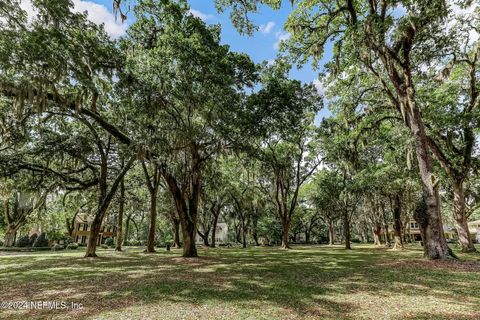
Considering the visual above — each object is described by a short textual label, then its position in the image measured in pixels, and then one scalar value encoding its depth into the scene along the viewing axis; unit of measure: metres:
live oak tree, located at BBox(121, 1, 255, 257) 11.54
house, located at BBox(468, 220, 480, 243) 47.30
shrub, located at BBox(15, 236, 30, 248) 29.83
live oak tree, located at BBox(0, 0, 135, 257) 7.72
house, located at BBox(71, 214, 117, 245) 48.56
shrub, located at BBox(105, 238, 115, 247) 36.09
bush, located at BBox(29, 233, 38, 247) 30.65
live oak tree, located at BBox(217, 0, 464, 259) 10.65
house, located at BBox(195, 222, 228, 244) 54.58
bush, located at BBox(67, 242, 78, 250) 30.24
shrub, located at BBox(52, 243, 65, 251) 27.57
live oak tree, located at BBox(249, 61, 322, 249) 14.19
